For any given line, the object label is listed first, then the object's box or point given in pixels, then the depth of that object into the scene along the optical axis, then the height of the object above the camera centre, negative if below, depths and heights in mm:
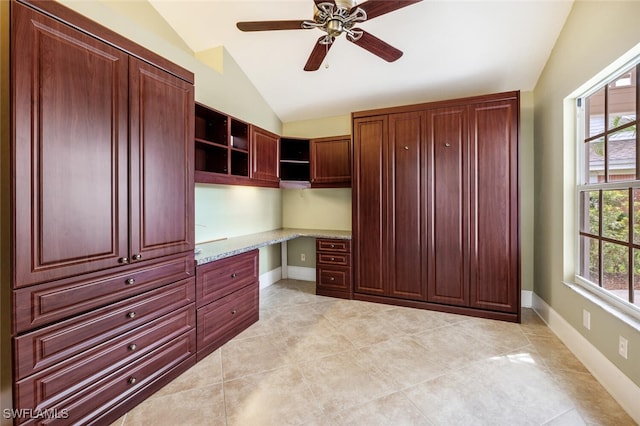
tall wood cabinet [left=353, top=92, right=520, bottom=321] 2834 +67
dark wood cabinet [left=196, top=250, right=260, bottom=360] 2195 -800
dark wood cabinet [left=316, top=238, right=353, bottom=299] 3547 -766
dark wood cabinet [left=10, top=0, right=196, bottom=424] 1241 -25
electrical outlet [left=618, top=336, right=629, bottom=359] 1668 -860
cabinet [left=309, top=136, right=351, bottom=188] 3773 +714
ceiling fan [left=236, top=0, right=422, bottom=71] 1703 +1314
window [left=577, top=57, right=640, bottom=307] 1764 +186
